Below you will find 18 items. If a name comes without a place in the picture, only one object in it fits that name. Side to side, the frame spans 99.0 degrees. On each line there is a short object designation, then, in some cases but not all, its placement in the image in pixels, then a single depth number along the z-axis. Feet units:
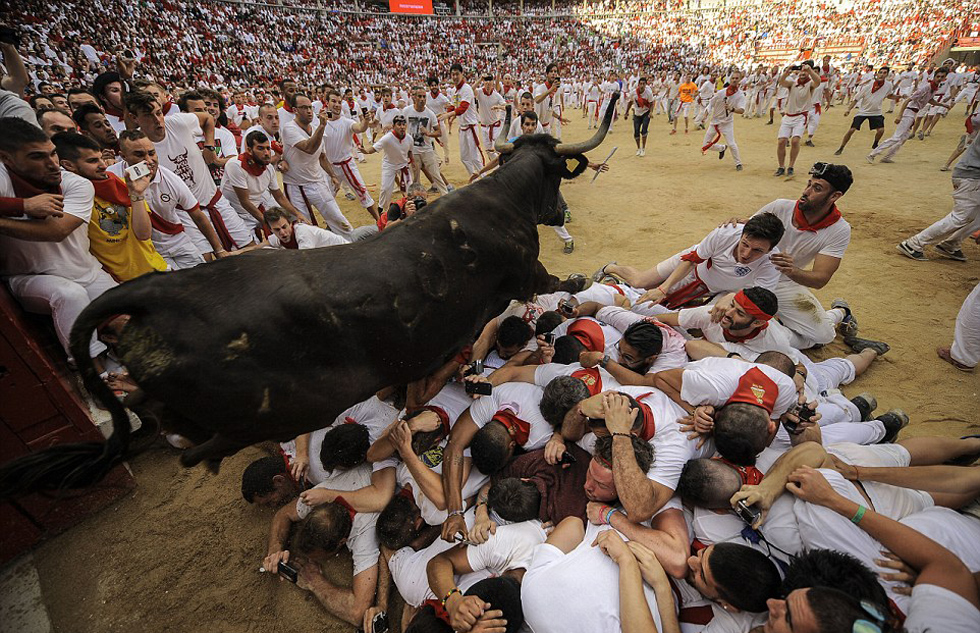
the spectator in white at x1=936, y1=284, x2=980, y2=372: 13.01
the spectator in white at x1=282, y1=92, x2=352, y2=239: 20.59
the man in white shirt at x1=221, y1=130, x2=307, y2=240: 18.33
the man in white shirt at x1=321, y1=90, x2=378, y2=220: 23.90
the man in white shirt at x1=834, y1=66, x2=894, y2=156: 33.50
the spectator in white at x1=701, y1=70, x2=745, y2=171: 34.68
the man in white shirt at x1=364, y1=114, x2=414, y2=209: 26.30
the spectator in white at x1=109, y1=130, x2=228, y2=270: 13.20
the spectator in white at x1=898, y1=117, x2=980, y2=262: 17.44
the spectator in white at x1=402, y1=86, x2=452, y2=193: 28.14
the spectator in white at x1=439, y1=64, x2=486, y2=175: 31.12
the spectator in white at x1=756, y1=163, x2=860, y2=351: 13.00
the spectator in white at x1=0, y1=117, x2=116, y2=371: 9.37
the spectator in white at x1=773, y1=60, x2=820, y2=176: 30.48
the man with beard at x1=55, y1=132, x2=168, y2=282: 11.18
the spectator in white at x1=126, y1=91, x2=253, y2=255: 15.87
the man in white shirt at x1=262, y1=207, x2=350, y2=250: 14.14
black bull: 5.22
